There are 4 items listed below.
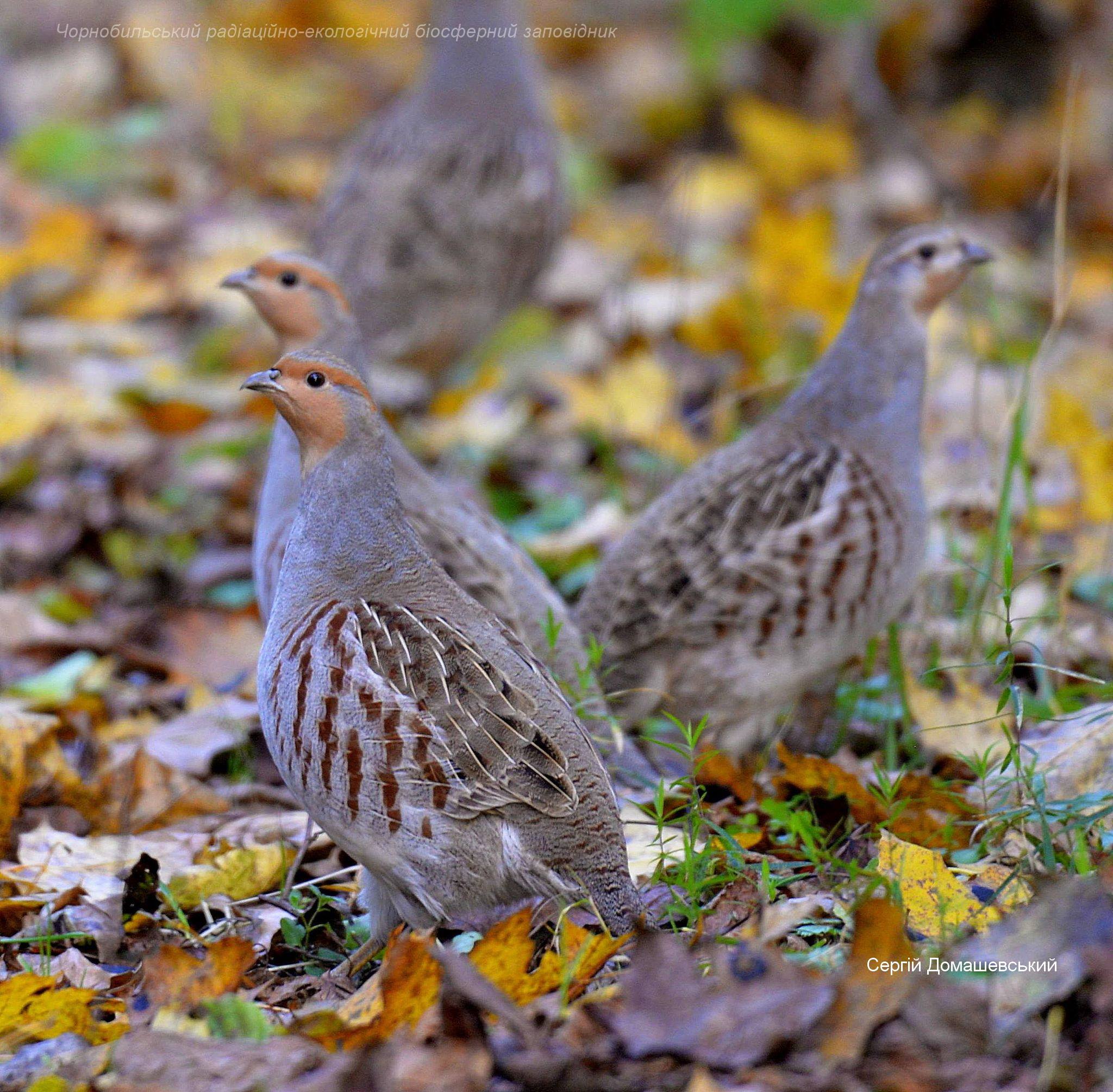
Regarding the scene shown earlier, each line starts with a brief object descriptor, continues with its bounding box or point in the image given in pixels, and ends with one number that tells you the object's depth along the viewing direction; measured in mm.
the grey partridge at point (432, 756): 6387
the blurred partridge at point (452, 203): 14500
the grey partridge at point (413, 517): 8750
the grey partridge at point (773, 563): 9406
